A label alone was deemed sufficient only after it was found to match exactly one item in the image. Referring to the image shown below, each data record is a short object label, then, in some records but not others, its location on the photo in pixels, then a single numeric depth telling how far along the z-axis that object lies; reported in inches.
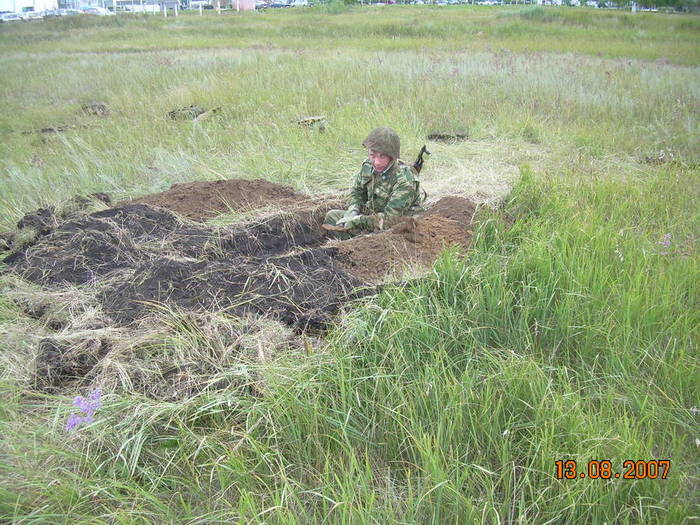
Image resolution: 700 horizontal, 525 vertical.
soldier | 179.3
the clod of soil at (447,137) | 291.7
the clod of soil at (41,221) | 192.1
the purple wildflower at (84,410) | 96.7
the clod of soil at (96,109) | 410.8
